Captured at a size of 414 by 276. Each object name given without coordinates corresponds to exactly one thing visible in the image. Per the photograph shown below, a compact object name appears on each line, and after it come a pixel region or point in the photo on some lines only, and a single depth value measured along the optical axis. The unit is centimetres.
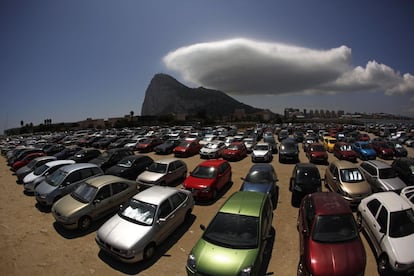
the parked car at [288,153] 1941
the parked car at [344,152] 1967
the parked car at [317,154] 1883
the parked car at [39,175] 1259
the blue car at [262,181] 1008
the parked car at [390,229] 553
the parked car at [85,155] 1841
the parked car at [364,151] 2034
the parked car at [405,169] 1221
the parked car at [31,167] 1518
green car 505
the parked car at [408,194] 807
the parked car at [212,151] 2156
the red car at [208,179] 1068
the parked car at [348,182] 967
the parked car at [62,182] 1028
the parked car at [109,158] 1656
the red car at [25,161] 1825
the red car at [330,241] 504
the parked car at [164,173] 1229
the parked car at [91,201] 816
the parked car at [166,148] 2471
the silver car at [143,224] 630
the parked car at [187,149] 2280
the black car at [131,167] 1416
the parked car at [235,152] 2083
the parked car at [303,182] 1032
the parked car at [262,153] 1943
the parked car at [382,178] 1049
